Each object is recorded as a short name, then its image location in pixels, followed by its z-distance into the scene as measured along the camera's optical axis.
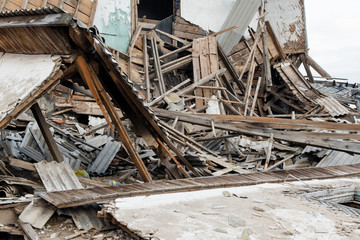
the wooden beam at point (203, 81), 10.64
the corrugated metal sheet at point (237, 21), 13.36
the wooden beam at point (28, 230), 2.90
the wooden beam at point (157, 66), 11.38
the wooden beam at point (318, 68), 16.91
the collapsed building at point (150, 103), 4.07
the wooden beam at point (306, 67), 16.14
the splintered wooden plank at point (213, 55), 11.73
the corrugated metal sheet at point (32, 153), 6.20
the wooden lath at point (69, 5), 10.10
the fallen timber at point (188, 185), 3.38
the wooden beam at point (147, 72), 11.19
